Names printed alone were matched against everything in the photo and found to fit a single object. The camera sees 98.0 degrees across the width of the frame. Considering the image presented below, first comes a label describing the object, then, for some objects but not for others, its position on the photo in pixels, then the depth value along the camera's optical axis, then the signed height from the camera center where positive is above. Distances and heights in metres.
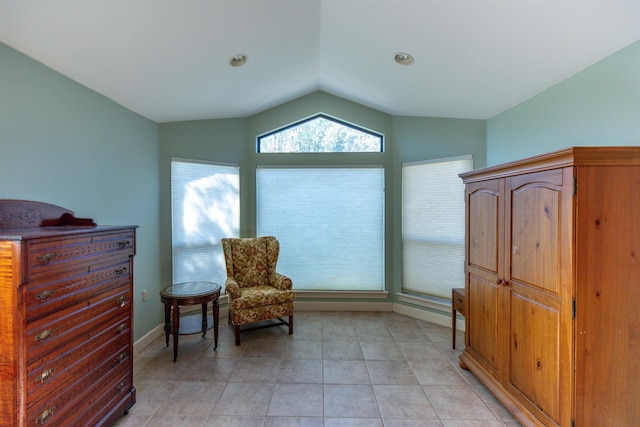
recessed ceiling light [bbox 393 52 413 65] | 2.37 +1.34
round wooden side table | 2.54 -0.83
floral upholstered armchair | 2.89 -0.82
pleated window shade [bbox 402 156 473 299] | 3.25 -0.17
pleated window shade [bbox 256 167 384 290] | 3.75 -0.08
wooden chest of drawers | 1.20 -0.56
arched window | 3.81 +1.01
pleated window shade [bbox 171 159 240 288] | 3.21 -0.04
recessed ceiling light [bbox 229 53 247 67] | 2.36 +1.32
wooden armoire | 1.39 -0.40
